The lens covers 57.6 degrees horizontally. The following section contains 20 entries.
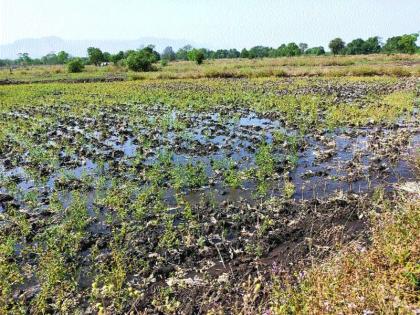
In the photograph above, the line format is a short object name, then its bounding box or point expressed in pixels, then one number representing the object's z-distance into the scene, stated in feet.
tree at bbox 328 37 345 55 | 373.61
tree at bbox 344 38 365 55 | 377.62
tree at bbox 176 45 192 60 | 480.03
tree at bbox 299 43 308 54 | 544.21
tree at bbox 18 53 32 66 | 447.01
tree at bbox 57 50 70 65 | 402.31
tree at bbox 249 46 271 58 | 450.95
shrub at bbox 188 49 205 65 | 249.55
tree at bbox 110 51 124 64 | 298.35
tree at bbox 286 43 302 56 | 375.04
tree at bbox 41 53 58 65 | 513.12
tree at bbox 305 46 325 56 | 413.63
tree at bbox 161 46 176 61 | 449.89
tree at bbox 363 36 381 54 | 384.02
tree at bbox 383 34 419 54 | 287.28
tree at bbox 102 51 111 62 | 324.72
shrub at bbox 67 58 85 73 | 207.88
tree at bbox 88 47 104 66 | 306.35
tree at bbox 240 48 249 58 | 393.99
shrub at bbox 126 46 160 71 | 196.72
